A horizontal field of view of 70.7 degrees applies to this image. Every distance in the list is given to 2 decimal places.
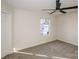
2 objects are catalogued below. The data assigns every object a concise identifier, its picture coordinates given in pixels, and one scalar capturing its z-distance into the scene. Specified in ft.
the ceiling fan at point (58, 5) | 7.32
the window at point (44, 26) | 12.75
